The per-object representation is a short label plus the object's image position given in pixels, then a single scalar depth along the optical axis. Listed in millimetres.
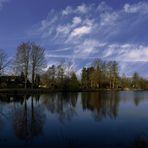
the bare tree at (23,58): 39514
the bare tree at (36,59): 40827
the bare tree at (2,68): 37872
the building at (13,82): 43589
